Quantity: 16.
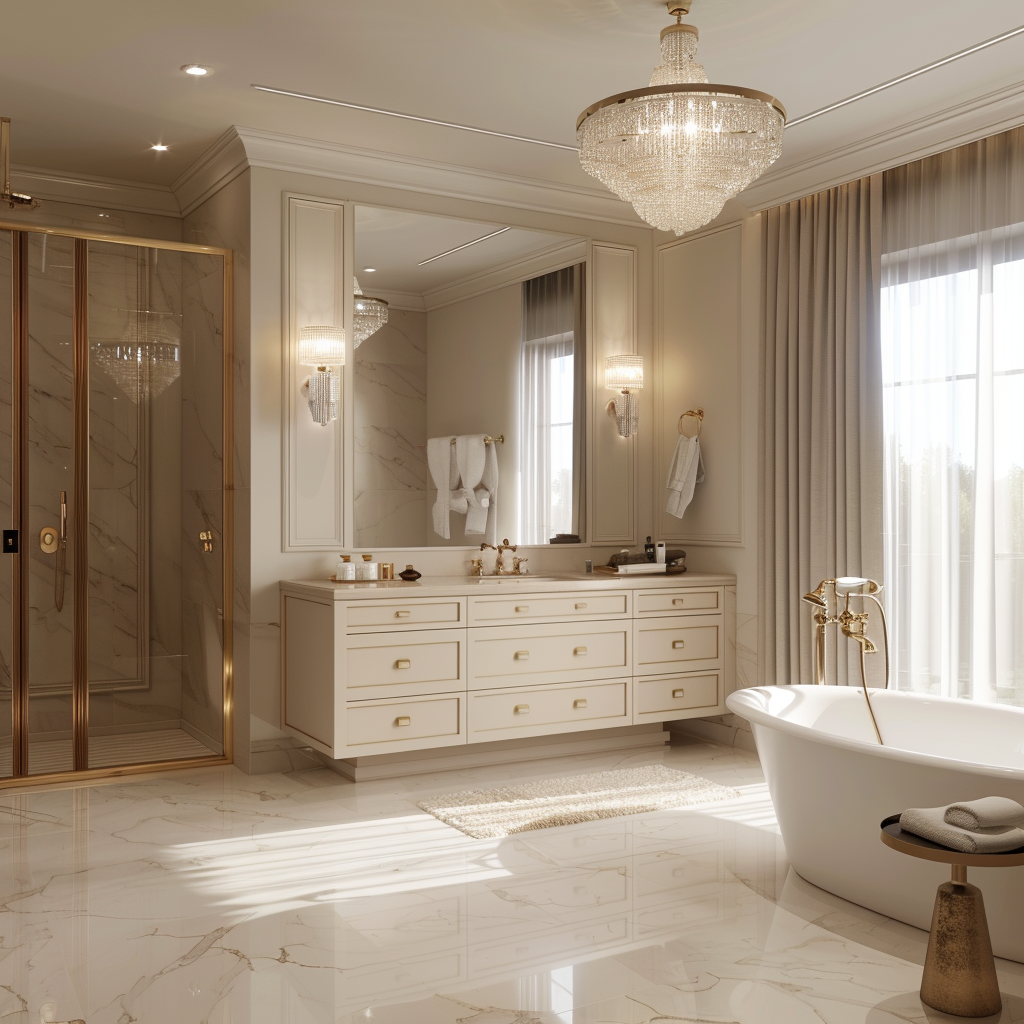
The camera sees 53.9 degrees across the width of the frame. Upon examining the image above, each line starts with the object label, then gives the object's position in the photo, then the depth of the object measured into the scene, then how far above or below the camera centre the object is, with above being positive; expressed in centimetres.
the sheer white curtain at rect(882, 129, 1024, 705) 374 +40
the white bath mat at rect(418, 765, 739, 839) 372 -111
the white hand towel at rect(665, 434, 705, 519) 509 +23
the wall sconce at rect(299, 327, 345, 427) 443 +70
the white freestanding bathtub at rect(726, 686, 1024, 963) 253 -73
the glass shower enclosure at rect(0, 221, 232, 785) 418 +6
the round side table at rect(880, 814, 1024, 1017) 227 -98
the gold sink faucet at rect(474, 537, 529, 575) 485 -21
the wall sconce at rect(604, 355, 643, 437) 519 +70
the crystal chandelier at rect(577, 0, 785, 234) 283 +110
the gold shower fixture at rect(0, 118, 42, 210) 388 +134
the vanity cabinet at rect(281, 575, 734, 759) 404 -61
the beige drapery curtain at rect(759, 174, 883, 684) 425 +47
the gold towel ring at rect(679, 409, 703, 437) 512 +54
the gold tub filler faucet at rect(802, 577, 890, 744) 353 -36
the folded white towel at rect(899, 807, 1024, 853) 223 -71
